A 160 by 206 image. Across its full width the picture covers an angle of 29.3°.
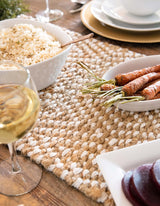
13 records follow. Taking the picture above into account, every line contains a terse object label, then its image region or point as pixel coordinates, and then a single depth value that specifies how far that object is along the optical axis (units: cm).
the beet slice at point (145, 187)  66
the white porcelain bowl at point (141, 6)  145
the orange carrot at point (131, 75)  110
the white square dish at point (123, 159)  76
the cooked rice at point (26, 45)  112
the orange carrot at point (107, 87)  105
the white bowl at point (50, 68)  107
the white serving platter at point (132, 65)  116
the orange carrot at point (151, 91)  101
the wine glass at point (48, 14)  172
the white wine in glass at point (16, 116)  67
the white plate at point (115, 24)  146
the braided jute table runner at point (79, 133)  85
